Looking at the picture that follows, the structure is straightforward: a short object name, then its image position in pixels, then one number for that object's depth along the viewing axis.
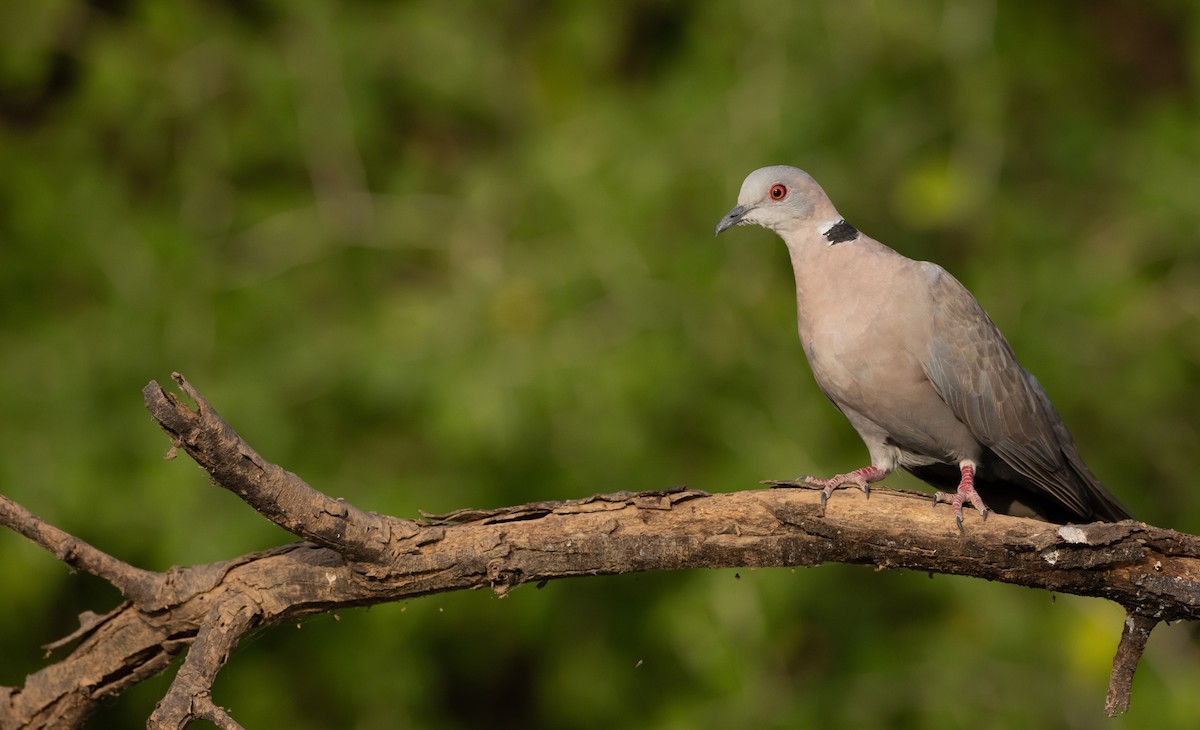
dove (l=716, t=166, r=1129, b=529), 7.04
